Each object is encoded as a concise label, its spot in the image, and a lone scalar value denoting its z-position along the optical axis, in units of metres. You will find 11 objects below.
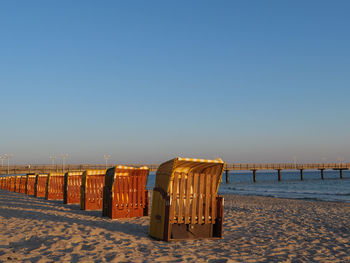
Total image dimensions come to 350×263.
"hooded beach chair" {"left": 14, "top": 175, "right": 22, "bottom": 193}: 28.19
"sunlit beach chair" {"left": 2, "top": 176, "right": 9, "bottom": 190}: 34.48
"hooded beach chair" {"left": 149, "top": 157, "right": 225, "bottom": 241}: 7.09
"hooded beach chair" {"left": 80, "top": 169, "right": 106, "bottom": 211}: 13.45
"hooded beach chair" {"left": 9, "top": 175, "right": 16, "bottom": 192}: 30.20
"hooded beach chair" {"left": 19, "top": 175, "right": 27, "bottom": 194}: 26.75
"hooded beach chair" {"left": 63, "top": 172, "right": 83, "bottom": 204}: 16.06
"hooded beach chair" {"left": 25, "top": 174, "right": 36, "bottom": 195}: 24.61
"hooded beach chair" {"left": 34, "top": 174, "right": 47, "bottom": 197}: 21.53
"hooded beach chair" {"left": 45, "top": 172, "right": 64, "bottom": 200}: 19.02
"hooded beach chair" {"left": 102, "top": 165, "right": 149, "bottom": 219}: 10.77
